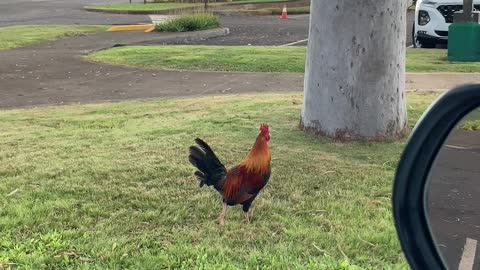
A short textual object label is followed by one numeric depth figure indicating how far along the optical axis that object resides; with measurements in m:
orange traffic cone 25.23
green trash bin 10.49
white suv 12.30
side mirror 1.24
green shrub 18.28
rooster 3.46
